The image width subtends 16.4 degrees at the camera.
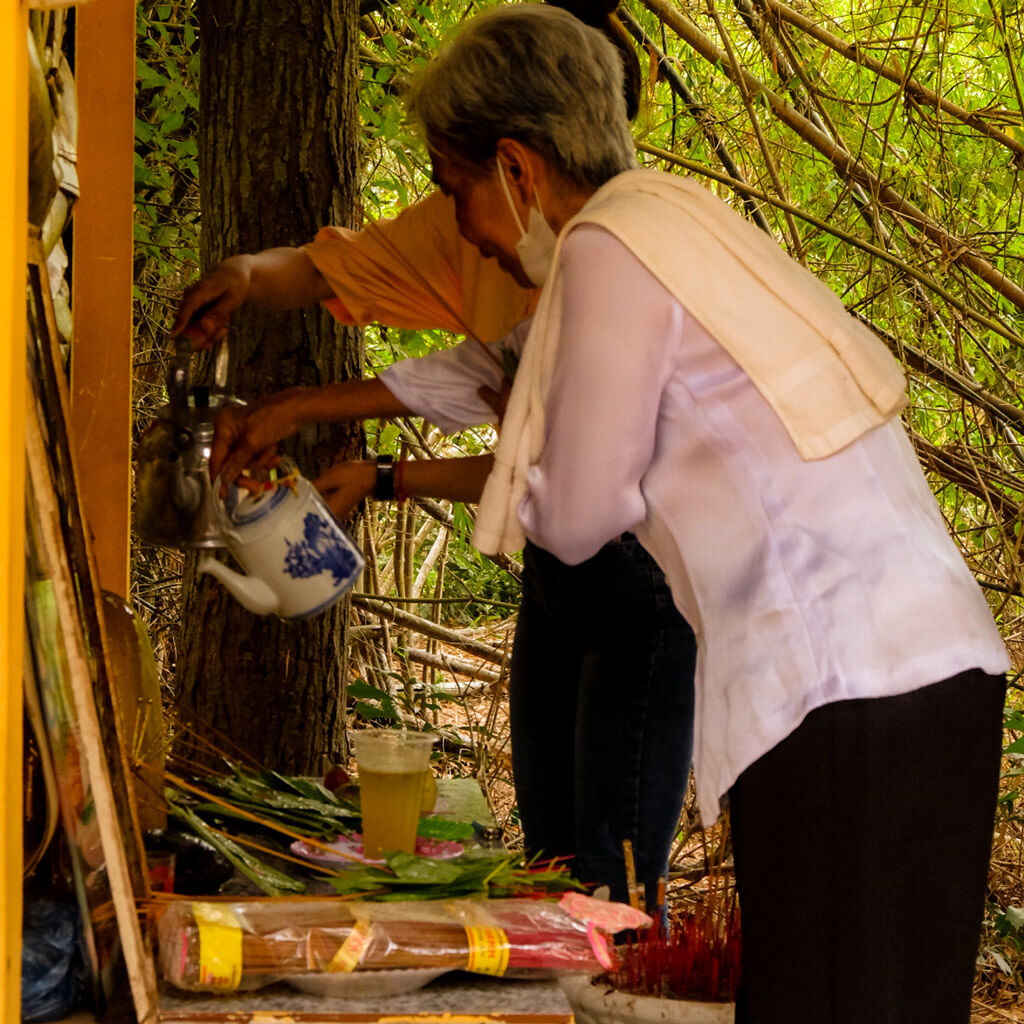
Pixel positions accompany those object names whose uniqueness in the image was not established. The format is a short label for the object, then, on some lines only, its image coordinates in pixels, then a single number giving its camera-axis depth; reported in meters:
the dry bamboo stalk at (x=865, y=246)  4.63
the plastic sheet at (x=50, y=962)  3.02
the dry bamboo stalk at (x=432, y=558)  7.15
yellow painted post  2.80
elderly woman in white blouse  3.25
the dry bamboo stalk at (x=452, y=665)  6.64
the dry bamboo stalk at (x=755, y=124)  4.95
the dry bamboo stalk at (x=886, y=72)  5.01
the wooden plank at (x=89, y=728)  2.94
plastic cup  3.37
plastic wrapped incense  3.05
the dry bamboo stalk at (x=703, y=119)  5.38
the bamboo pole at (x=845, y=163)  5.02
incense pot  3.60
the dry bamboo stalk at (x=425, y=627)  6.21
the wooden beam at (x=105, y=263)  3.63
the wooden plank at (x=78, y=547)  2.98
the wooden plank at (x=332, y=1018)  3.03
